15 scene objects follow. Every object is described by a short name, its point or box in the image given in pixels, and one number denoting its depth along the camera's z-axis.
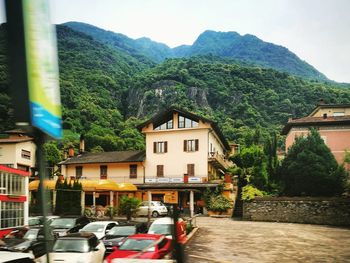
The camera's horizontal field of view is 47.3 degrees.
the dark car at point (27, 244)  16.08
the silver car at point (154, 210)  39.41
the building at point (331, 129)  47.19
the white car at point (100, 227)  21.10
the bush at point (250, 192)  35.12
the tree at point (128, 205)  33.09
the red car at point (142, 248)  12.89
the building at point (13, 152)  51.16
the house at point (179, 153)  46.34
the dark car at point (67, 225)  22.91
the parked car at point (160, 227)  19.38
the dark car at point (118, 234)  18.22
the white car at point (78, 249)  13.66
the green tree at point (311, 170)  35.41
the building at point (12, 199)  26.89
